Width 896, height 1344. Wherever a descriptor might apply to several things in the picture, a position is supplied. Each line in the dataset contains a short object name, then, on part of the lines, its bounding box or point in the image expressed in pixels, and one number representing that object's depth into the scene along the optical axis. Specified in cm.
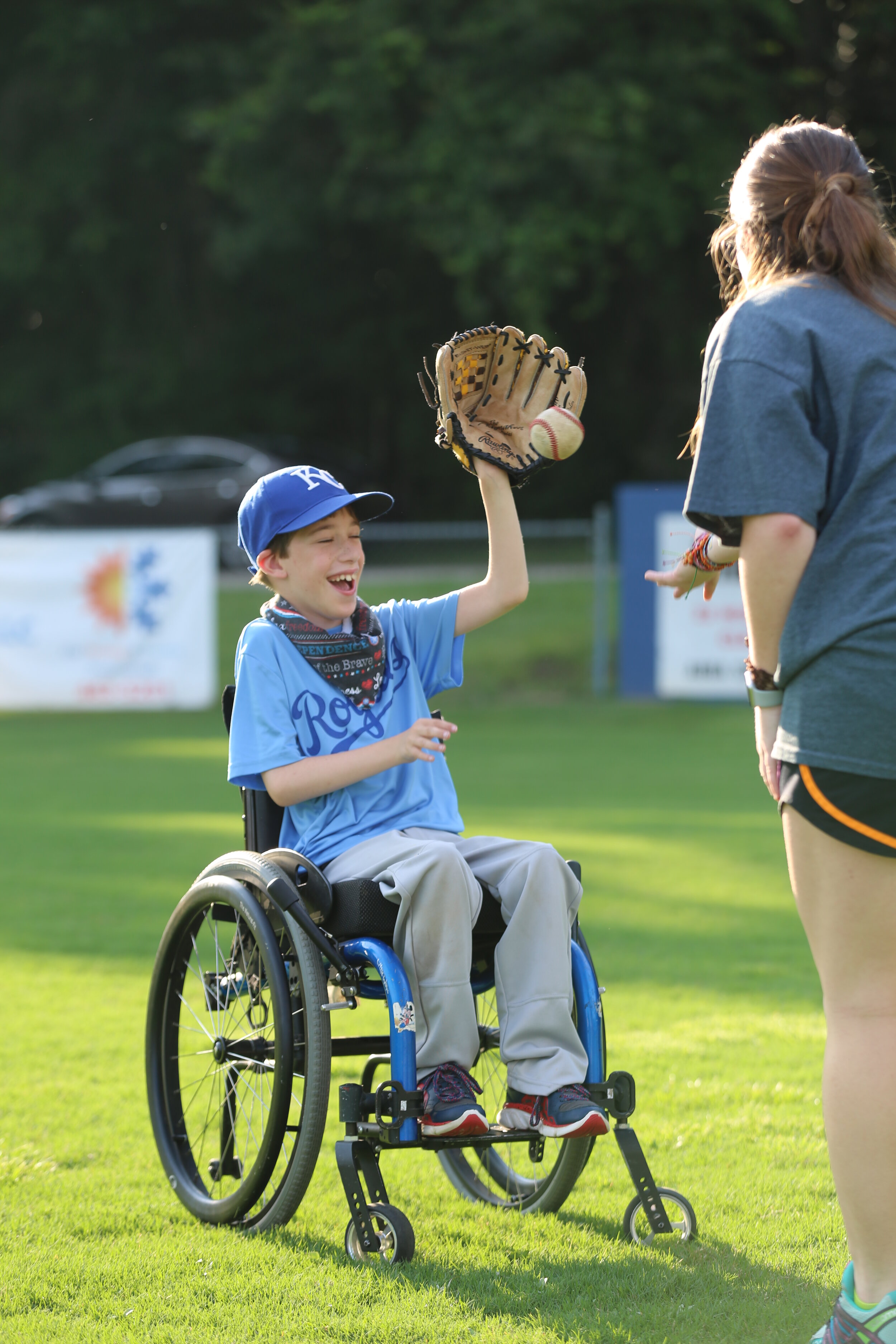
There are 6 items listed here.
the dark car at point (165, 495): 4419
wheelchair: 606
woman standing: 469
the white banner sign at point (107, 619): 3164
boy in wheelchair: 610
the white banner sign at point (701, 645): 3066
